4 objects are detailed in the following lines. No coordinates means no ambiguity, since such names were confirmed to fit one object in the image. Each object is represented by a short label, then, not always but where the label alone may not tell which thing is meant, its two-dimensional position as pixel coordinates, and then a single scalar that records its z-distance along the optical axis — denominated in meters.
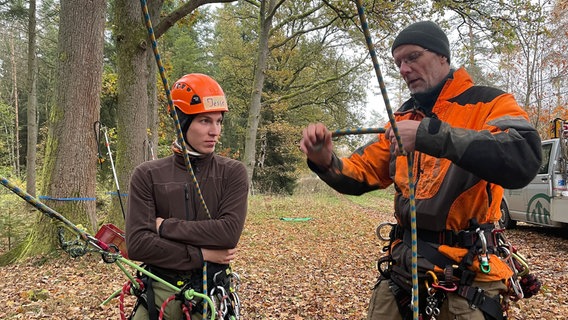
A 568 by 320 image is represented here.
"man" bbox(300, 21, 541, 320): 1.42
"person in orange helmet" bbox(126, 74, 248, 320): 2.09
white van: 7.38
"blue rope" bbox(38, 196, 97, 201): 5.86
